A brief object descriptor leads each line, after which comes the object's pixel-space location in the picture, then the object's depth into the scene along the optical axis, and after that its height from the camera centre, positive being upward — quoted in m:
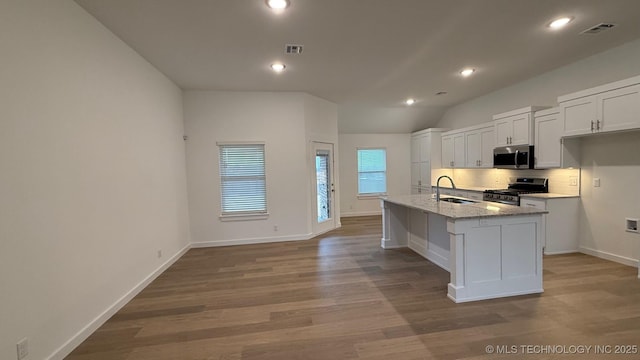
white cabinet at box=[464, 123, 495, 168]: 5.61 +0.43
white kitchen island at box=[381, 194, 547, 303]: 2.84 -0.90
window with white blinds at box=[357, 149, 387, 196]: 8.16 -0.07
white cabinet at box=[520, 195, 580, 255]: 4.21 -0.93
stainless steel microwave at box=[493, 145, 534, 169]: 4.63 +0.15
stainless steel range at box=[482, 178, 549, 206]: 4.67 -0.46
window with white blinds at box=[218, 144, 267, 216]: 5.26 -0.13
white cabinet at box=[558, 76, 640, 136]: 3.27 +0.70
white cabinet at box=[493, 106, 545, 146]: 4.60 +0.69
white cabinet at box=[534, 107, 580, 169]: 4.17 +0.30
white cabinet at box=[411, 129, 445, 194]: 7.31 +0.30
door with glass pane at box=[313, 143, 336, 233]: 5.94 -0.39
